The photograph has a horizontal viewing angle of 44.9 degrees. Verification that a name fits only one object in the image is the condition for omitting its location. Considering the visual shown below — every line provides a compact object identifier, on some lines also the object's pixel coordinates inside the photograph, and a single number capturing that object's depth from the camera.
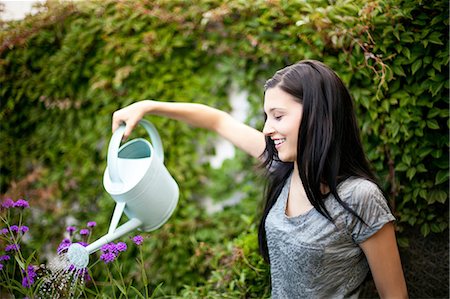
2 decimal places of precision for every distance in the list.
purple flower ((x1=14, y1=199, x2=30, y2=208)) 1.54
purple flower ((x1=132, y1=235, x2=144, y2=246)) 1.43
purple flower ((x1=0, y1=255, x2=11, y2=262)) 1.47
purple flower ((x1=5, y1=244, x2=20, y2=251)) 1.46
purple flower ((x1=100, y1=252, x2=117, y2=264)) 1.36
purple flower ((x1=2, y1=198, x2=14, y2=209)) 1.56
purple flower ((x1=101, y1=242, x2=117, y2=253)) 1.41
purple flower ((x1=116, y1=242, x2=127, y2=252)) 1.42
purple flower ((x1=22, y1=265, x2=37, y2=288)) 1.40
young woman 1.50
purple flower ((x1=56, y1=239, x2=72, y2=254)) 1.49
